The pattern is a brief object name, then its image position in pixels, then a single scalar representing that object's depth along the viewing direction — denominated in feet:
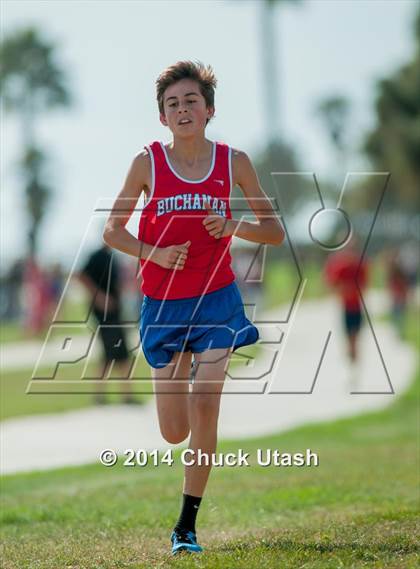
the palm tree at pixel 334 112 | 486.79
